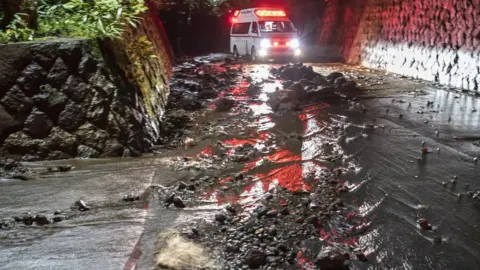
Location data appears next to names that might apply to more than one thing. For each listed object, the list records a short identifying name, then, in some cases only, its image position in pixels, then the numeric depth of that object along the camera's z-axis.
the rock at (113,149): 6.17
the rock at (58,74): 6.20
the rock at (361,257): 3.44
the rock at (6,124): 5.70
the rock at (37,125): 5.88
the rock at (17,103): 5.80
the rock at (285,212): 4.25
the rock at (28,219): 4.07
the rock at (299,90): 10.88
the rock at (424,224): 4.02
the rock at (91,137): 6.14
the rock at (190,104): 10.38
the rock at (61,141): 6.01
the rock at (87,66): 6.35
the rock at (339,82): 12.37
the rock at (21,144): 5.74
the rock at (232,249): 3.53
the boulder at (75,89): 6.25
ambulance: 19.02
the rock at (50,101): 6.06
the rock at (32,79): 5.99
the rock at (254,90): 12.09
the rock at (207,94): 12.02
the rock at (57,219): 4.15
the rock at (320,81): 12.22
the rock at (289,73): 14.05
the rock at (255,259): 3.30
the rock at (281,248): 3.55
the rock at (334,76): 13.07
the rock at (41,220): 4.08
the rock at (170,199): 4.63
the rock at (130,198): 4.69
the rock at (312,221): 4.05
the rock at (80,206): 4.41
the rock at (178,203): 4.55
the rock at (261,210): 4.22
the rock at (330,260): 3.29
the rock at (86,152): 6.08
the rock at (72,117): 6.12
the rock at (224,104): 10.11
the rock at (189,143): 7.07
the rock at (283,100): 9.98
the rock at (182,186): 5.06
